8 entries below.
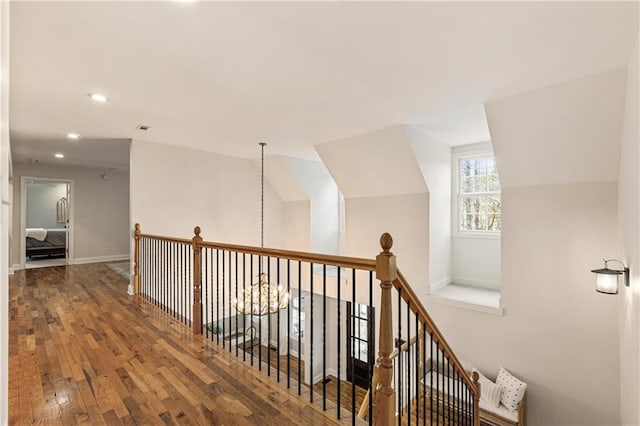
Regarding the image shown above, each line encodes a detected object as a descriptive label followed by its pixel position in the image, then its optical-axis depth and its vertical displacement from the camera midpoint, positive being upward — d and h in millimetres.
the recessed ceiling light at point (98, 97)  3096 +1205
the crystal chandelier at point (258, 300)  3789 -1147
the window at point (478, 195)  5113 +329
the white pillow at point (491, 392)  3844 -2299
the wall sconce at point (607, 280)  2938 -655
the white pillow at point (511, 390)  3729 -2211
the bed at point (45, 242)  7410 -780
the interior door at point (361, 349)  6914 -3239
